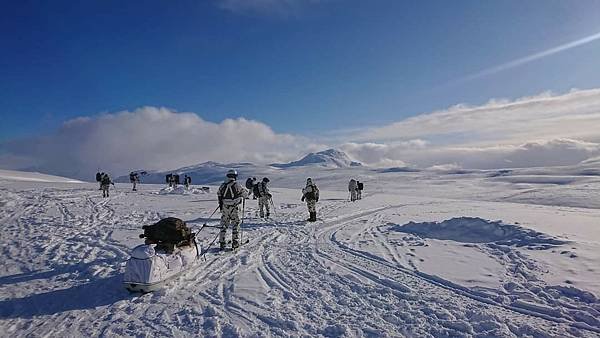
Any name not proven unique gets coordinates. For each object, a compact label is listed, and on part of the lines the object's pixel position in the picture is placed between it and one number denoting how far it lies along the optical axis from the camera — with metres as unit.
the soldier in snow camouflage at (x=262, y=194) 19.70
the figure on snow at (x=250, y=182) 27.31
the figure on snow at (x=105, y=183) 30.25
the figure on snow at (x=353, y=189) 32.38
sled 7.46
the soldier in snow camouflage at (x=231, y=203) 11.77
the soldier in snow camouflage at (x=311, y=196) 18.45
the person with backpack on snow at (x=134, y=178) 38.75
